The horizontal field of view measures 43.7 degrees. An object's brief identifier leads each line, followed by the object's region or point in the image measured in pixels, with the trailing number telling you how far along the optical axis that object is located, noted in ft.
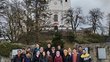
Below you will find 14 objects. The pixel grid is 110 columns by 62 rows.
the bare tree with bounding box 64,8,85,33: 89.32
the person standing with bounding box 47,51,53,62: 19.22
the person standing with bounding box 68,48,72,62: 19.56
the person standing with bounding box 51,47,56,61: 19.38
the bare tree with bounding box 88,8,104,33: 86.37
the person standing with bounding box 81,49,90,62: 19.33
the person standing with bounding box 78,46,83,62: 19.44
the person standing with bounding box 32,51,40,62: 19.26
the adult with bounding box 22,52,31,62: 19.53
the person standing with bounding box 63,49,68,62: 19.57
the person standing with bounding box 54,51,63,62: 19.23
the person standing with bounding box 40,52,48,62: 19.20
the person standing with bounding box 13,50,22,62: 19.84
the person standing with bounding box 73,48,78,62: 19.50
